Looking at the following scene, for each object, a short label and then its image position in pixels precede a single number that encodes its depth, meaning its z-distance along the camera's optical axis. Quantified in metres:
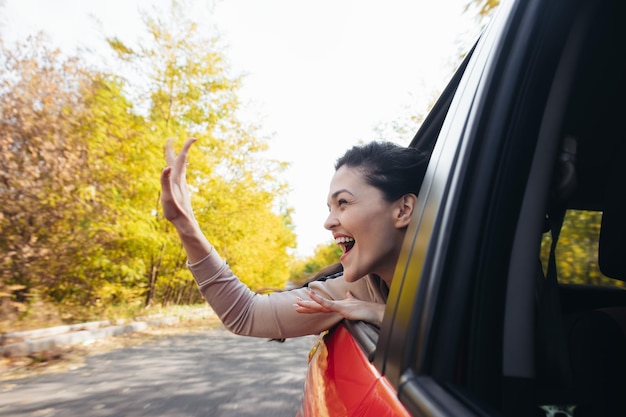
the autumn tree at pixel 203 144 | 10.62
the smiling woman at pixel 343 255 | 1.53
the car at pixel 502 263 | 0.83
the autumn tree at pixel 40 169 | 7.27
